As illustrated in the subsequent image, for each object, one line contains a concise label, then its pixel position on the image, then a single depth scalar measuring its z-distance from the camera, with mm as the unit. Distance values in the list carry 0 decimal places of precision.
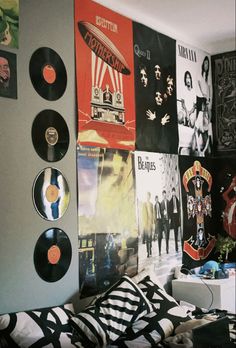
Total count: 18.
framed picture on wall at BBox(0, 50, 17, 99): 2820
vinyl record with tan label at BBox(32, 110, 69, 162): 3031
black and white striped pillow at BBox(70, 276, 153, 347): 2826
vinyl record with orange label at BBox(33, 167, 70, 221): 3008
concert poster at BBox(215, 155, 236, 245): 4816
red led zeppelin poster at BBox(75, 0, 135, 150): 3393
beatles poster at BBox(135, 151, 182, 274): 3877
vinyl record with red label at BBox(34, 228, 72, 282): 2990
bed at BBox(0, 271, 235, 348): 2650
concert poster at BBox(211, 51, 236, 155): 4852
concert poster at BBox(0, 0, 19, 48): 2838
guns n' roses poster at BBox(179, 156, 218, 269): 4441
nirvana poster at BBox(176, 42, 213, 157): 4504
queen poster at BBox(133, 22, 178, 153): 3953
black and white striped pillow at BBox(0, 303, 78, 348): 2604
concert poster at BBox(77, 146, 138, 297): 3332
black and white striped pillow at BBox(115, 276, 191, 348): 2908
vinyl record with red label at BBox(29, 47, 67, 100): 3041
